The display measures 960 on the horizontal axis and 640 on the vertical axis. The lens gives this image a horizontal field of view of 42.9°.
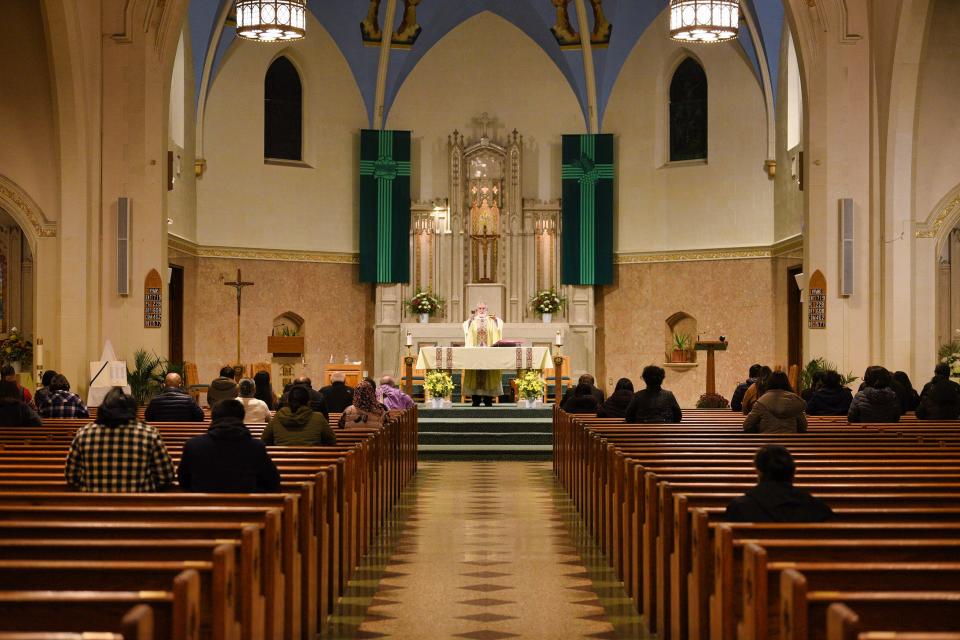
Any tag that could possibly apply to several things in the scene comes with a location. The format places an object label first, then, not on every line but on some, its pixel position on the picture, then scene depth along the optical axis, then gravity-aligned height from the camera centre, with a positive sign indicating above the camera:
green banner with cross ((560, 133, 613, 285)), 22.50 +2.70
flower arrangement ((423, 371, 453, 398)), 17.31 -0.41
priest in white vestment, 17.62 +0.17
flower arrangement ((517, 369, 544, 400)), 17.64 -0.44
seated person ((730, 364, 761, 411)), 13.86 -0.47
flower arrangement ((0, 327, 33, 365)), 15.84 +0.08
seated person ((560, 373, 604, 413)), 13.13 -0.40
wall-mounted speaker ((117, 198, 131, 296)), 15.55 +1.39
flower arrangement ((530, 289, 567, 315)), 22.42 +0.97
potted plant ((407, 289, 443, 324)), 22.27 +0.93
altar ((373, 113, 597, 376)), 22.52 +1.90
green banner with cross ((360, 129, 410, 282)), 22.45 +2.76
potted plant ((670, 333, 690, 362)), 22.02 +0.11
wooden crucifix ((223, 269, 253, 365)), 18.81 +1.10
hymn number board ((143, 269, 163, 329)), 15.79 +0.71
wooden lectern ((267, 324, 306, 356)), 19.48 +0.17
